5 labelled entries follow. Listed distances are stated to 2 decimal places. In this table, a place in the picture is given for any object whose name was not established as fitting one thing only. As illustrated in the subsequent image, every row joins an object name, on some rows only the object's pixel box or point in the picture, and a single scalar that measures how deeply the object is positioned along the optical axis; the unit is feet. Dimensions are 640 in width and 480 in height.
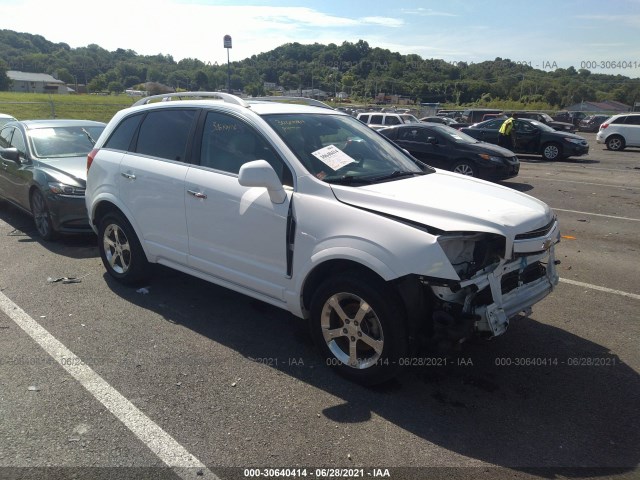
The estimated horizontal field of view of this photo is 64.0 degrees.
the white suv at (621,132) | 77.25
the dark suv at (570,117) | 129.29
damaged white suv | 10.50
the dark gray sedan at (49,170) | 21.80
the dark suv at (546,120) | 98.58
